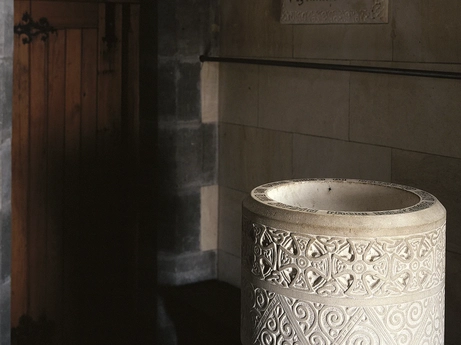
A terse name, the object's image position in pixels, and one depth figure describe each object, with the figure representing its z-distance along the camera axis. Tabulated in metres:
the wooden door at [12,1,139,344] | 3.34
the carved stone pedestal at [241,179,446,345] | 1.79
